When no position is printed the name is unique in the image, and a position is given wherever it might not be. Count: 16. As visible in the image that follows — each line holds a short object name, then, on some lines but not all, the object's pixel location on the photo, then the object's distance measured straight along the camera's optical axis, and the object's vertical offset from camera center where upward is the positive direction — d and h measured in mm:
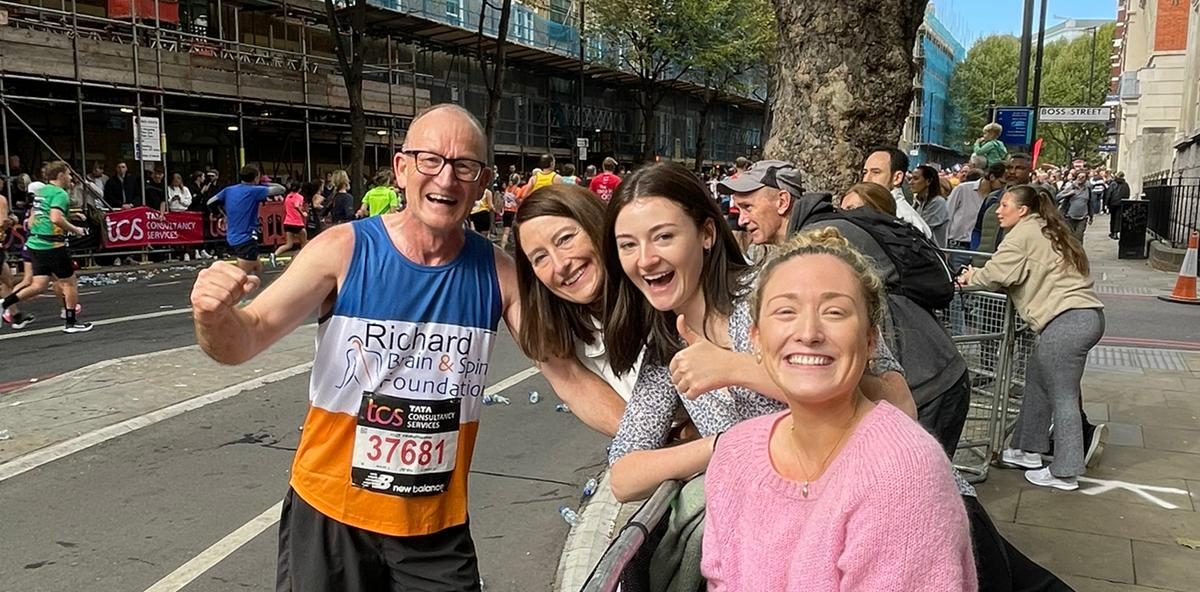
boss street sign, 18359 +1702
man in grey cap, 4270 -23
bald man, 2475 -514
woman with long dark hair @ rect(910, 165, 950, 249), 8438 -51
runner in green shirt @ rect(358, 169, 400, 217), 13312 -185
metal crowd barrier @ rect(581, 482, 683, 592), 1676 -713
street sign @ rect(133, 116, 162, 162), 17498 +870
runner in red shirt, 16688 +176
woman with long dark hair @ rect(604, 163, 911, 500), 2240 -282
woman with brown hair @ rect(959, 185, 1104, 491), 5082 -607
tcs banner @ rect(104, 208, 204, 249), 16250 -829
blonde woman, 1622 -543
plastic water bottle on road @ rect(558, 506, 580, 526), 4757 -1749
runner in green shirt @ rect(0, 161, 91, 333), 10008 -609
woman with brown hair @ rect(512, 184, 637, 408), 2604 -250
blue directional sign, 16391 +1335
